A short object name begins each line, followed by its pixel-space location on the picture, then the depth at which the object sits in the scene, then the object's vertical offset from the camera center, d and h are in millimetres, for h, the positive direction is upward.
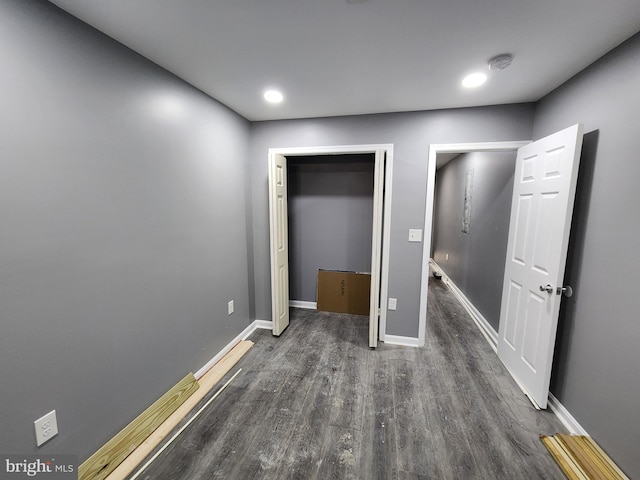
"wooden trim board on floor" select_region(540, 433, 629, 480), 1340 -1329
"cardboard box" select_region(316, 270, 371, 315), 3447 -1043
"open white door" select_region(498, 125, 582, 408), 1676 -280
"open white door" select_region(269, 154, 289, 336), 2635 -280
